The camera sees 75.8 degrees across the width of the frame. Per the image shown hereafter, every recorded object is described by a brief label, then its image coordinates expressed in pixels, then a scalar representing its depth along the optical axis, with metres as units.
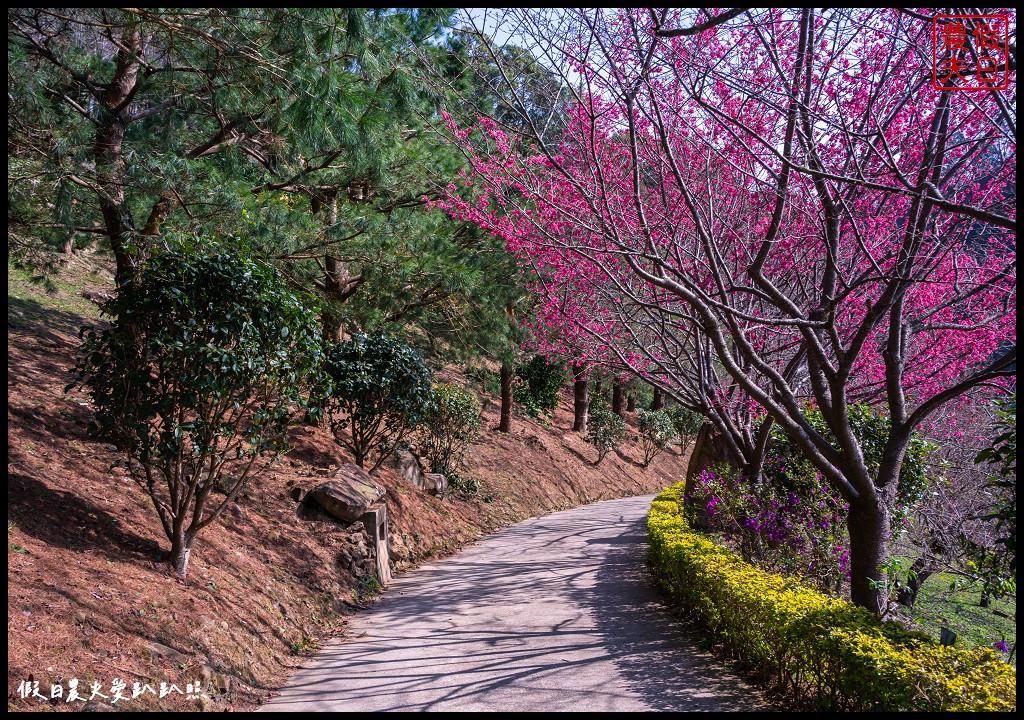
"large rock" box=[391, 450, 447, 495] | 10.48
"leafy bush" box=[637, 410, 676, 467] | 21.52
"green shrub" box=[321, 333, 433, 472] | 8.95
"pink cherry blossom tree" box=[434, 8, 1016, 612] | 4.50
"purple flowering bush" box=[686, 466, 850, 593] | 7.05
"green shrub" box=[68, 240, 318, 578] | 4.77
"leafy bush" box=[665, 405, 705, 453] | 24.14
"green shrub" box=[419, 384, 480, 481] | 11.17
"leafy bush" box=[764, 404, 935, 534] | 7.82
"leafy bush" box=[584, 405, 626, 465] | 19.67
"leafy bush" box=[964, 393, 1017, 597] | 3.46
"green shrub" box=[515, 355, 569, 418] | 19.34
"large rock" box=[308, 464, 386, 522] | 7.61
